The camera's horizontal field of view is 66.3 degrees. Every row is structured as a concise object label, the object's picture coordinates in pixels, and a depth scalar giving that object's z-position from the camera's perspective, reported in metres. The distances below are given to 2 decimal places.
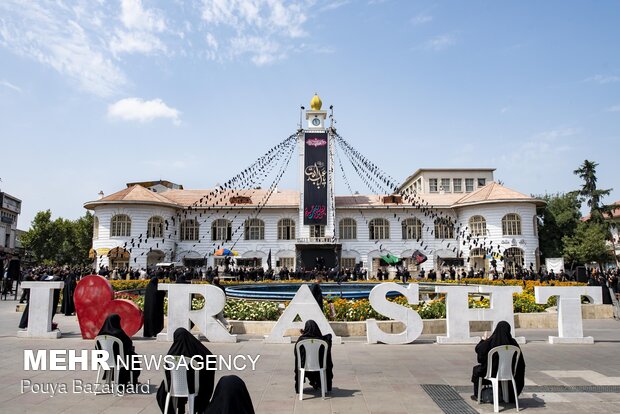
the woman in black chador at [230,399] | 3.74
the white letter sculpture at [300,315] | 10.81
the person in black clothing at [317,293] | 13.30
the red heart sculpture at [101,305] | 11.41
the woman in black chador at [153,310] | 12.55
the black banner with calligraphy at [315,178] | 39.34
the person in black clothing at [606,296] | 19.17
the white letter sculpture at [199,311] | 11.33
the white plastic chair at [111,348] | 7.12
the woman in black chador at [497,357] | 6.81
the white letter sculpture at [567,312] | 12.03
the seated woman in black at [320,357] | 7.24
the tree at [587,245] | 39.22
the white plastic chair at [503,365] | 6.73
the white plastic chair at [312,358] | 7.14
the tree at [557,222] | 43.91
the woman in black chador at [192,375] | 5.80
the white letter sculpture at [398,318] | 11.38
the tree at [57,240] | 54.03
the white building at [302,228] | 37.84
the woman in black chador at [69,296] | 17.66
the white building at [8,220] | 63.72
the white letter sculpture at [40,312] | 12.17
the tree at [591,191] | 44.06
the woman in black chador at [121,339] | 7.21
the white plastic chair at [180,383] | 5.70
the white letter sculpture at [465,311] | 11.41
